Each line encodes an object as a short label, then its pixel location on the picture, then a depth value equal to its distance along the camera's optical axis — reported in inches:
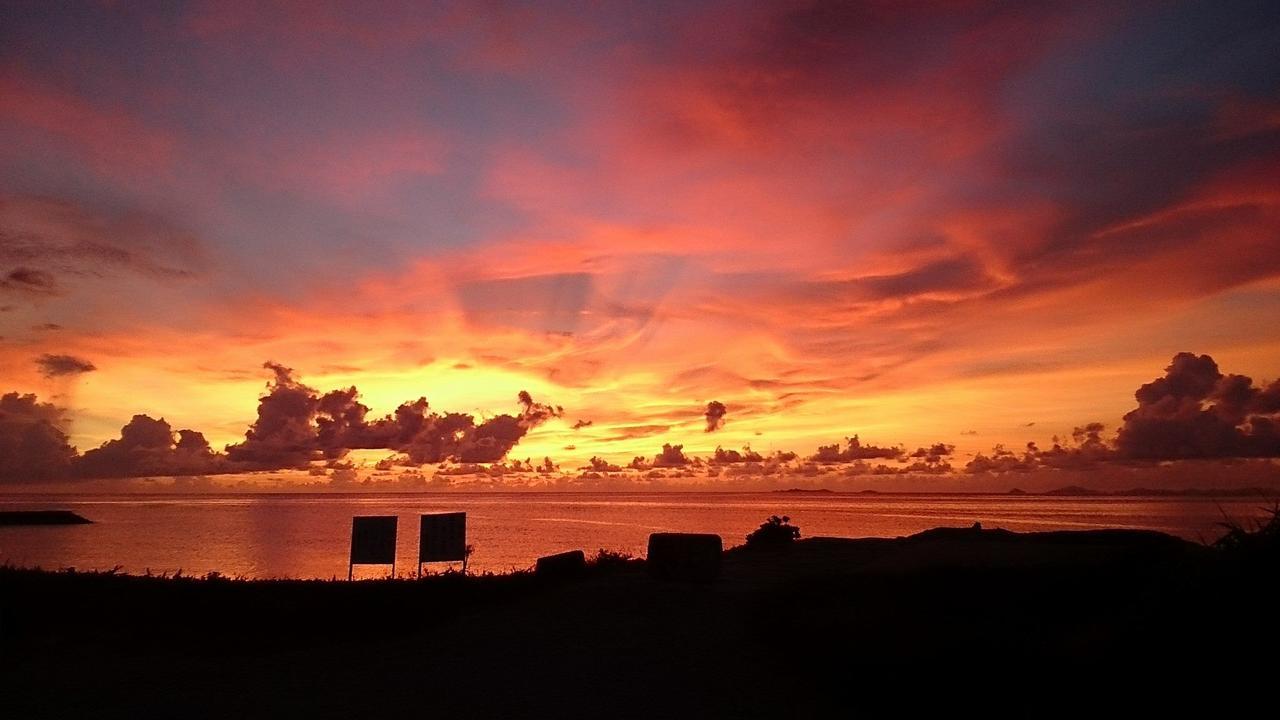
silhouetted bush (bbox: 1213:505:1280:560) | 368.5
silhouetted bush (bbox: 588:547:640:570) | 932.0
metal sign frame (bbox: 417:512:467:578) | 812.0
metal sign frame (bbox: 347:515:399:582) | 802.8
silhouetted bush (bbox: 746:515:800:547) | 1116.5
